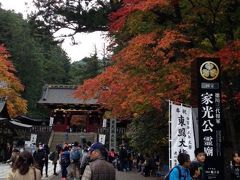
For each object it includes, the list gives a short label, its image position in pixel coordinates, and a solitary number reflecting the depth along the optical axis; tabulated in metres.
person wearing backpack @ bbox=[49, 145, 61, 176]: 13.61
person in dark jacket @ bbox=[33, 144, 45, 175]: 11.44
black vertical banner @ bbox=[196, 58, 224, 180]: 6.47
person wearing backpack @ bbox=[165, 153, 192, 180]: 4.29
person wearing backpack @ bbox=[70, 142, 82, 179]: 10.98
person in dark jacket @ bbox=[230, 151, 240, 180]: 7.11
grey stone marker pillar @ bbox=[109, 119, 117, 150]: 17.10
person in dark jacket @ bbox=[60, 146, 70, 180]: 11.04
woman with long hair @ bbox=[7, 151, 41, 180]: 3.72
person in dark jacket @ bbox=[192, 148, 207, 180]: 5.07
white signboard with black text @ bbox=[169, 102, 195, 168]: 7.22
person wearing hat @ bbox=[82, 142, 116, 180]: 3.74
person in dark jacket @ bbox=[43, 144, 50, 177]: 12.45
